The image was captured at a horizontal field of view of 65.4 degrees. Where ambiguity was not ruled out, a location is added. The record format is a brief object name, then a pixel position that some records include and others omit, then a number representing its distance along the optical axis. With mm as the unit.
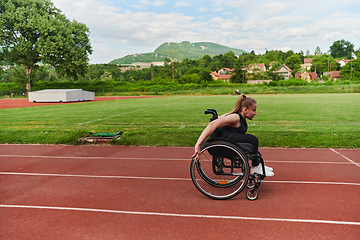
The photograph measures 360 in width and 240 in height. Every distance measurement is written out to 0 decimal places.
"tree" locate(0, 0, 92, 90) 48500
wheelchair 4047
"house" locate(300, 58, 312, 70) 157338
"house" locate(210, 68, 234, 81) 151750
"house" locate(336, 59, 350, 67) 142850
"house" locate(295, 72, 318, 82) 114362
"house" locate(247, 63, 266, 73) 92256
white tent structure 38406
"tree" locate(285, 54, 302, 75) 141250
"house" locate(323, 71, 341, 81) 122188
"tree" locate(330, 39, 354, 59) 153500
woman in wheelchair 4036
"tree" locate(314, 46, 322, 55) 169000
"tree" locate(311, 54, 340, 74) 124125
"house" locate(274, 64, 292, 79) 124550
